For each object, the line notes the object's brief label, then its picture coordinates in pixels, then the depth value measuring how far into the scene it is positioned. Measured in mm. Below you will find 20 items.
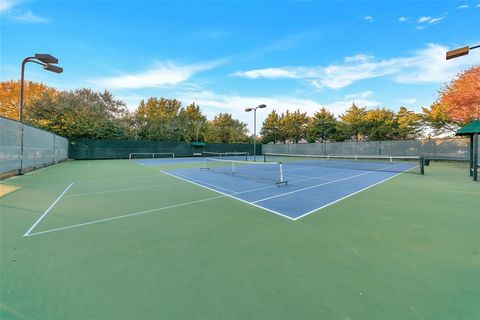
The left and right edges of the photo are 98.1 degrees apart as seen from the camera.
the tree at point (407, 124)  29406
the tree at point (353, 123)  35219
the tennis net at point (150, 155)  28512
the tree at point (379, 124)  32750
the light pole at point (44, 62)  8977
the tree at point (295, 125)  43562
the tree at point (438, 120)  26016
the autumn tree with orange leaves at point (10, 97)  32344
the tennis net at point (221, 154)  34562
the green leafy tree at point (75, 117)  27609
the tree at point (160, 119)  36156
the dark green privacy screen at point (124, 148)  24875
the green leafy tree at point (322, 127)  38875
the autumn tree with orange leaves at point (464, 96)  17234
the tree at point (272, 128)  45200
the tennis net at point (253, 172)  10517
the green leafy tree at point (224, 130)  43375
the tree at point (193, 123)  40031
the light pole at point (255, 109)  22328
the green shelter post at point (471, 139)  6426
